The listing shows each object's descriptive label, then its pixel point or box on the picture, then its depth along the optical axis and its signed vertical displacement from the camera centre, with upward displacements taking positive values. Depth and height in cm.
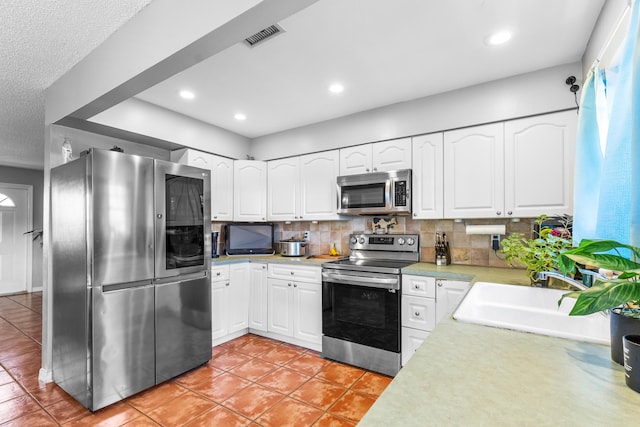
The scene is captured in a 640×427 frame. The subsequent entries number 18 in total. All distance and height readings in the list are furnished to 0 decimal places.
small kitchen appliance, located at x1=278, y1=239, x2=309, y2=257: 352 -40
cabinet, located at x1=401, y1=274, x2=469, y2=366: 235 -72
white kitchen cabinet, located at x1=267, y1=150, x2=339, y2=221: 336 +31
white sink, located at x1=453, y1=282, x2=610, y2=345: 115 -46
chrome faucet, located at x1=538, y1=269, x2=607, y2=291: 104 -26
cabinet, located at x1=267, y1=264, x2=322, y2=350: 304 -95
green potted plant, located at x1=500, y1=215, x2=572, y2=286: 152 -20
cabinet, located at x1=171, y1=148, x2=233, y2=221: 332 +46
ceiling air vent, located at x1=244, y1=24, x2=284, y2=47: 182 +111
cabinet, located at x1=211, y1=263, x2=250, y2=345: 315 -95
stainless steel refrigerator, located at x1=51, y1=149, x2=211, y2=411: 209 -46
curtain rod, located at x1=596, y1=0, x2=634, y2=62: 126 +86
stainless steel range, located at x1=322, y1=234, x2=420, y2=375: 253 -84
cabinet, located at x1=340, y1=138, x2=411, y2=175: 290 +57
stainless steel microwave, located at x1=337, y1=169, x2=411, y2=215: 284 +20
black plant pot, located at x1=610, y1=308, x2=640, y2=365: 74 -29
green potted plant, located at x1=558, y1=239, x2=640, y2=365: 67 -18
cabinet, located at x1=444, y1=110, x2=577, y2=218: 223 +36
